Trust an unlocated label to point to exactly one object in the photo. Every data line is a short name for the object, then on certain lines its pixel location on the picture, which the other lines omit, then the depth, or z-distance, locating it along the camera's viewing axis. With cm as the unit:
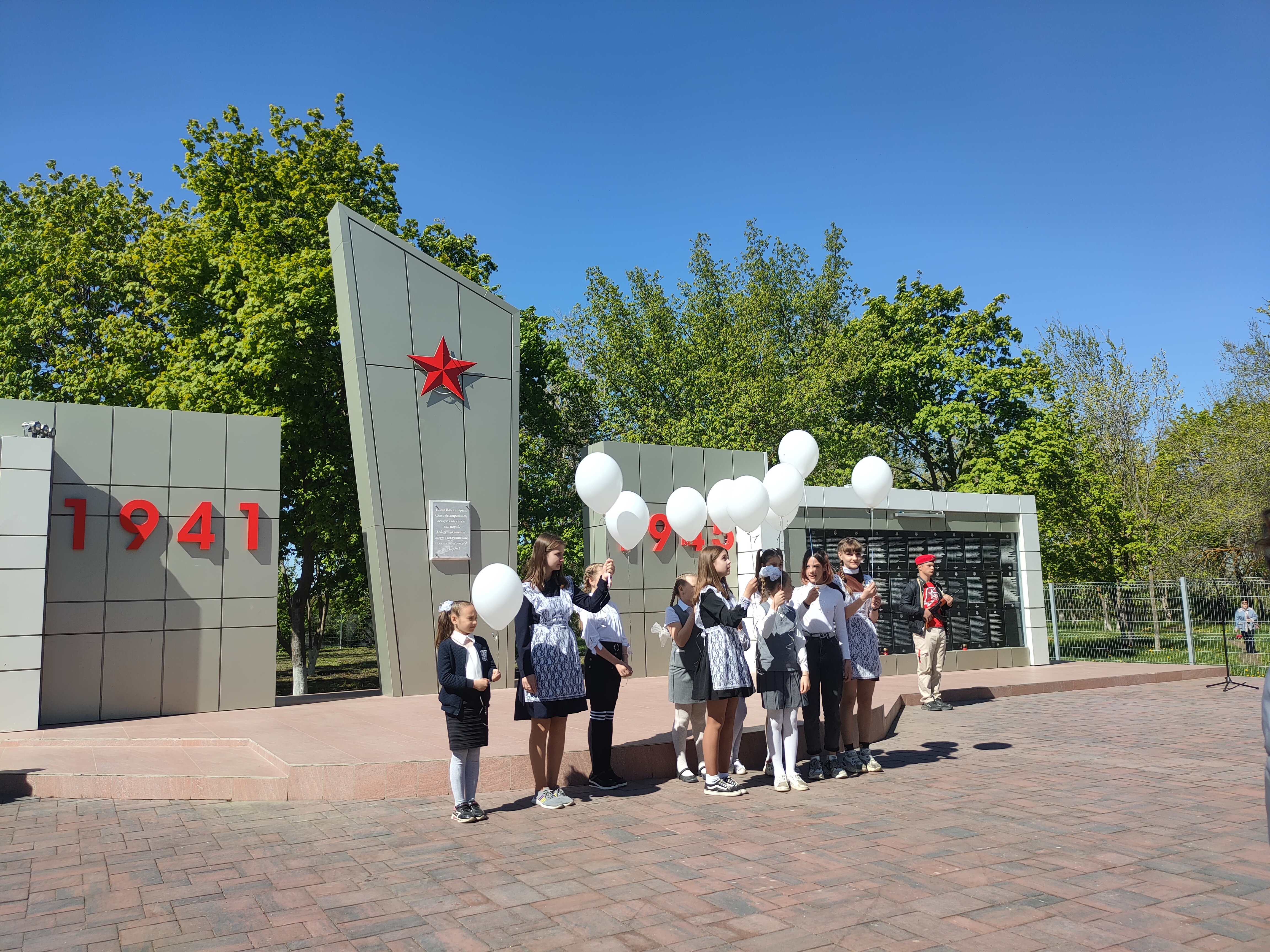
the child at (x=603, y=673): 660
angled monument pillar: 1304
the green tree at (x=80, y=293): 2014
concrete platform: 663
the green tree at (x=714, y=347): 2833
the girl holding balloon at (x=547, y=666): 610
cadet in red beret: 1093
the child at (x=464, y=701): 582
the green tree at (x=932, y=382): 2856
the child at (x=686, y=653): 656
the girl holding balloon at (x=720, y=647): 642
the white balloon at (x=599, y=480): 859
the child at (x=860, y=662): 728
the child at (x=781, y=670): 655
